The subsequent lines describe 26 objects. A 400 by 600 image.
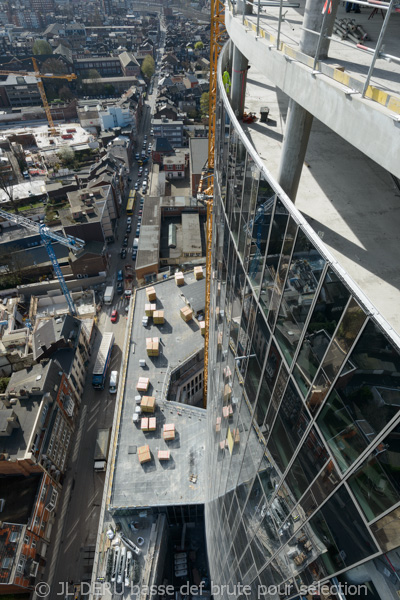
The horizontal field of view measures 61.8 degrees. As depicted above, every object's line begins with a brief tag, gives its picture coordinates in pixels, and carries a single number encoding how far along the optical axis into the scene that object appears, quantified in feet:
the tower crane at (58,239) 205.84
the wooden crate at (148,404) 130.62
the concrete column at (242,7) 44.07
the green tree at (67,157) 349.61
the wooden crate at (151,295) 175.11
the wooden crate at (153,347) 150.61
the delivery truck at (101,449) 150.10
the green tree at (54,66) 513.86
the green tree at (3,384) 166.75
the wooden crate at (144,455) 119.34
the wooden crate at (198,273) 190.49
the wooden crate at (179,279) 186.09
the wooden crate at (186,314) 165.27
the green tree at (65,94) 488.85
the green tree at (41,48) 582.76
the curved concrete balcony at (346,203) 26.96
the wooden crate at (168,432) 126.31
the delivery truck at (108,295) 223.30
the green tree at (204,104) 426.10
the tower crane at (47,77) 436.35
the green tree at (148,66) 542.98
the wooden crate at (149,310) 168.25
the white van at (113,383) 178.40
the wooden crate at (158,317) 163.94
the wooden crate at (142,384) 139.03
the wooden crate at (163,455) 120.78
